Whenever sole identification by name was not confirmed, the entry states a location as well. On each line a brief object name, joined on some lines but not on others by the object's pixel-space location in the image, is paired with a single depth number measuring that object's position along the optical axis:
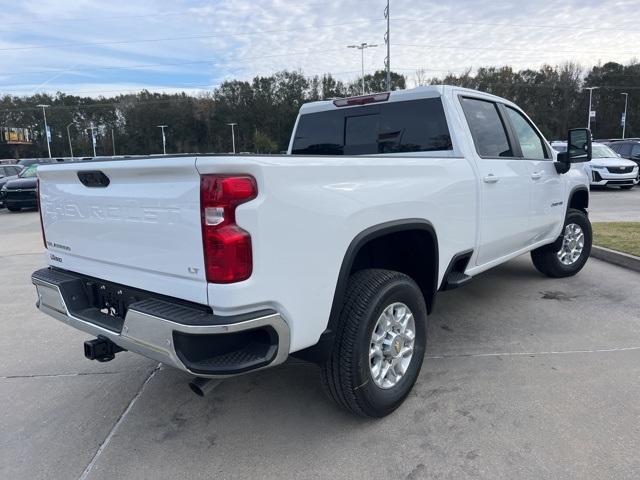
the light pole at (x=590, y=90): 60.94
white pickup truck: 2.17
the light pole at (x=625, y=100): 59.27
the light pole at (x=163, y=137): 67.81
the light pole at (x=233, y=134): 71.66
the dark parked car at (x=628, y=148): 19.09
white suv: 17.34
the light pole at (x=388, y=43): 26.41
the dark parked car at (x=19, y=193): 16.48
